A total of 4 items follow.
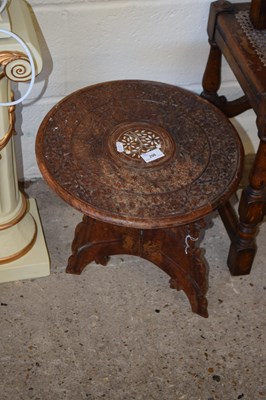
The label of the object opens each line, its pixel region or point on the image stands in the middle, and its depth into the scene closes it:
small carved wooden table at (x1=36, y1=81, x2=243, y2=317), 1.39
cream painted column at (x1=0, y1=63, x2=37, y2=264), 1.53
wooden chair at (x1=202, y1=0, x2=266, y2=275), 1.48
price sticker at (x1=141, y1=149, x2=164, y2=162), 1.46
